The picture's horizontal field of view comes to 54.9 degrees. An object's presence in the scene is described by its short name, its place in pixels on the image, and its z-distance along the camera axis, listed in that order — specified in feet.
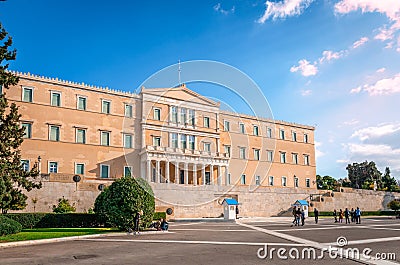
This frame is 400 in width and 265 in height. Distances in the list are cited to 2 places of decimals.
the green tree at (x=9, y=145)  62.03
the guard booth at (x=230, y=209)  109.60
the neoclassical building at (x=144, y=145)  129.49
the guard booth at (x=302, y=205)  136.05
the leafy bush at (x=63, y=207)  97.63
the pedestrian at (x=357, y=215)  99.13
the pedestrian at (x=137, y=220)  65.31
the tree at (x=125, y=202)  66.23
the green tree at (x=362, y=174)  287.69
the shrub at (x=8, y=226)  55.76
